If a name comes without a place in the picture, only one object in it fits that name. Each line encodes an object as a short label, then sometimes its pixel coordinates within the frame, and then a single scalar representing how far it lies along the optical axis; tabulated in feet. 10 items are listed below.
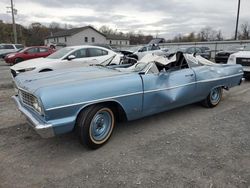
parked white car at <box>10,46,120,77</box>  20.86
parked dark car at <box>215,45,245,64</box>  41.14
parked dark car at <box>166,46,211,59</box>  51.56
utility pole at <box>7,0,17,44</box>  93.66
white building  158.01
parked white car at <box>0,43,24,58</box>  61.36
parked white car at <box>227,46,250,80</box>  24.18
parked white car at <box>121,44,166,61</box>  51.56
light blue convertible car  8.44
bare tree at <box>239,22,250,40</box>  133.73
